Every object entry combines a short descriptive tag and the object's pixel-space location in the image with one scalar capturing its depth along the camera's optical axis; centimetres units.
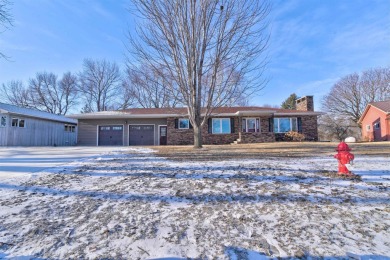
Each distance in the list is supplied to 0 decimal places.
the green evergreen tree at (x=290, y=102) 3503
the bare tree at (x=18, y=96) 3281
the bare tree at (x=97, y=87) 3412
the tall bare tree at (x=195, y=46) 855
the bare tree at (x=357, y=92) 3016
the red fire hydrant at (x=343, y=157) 380
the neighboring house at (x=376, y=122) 2016
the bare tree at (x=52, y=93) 3356
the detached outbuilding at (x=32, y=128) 1554
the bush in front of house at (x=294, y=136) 1706
